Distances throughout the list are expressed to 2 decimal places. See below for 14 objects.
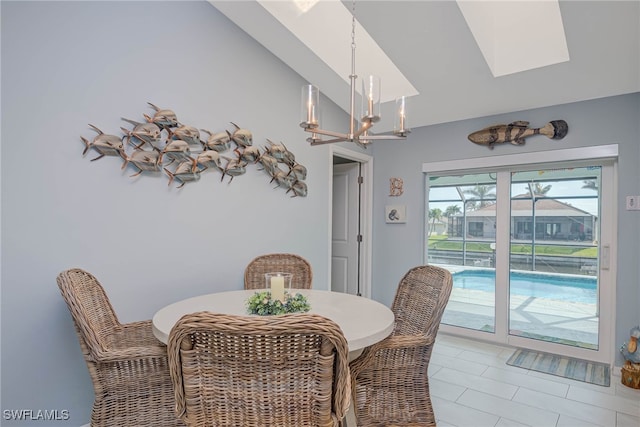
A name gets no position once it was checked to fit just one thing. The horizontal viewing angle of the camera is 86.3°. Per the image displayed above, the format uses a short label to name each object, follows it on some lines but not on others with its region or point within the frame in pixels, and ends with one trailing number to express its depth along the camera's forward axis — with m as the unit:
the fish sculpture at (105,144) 1.96
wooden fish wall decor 3.07
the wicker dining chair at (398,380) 1.66
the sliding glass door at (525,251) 3.16
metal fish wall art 2.12
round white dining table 1.39
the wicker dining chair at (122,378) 1.44
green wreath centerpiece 1.57
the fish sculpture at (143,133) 2.13
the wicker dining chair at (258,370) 0.88
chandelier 1.73
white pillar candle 1.65
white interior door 4.36
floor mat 2.80
